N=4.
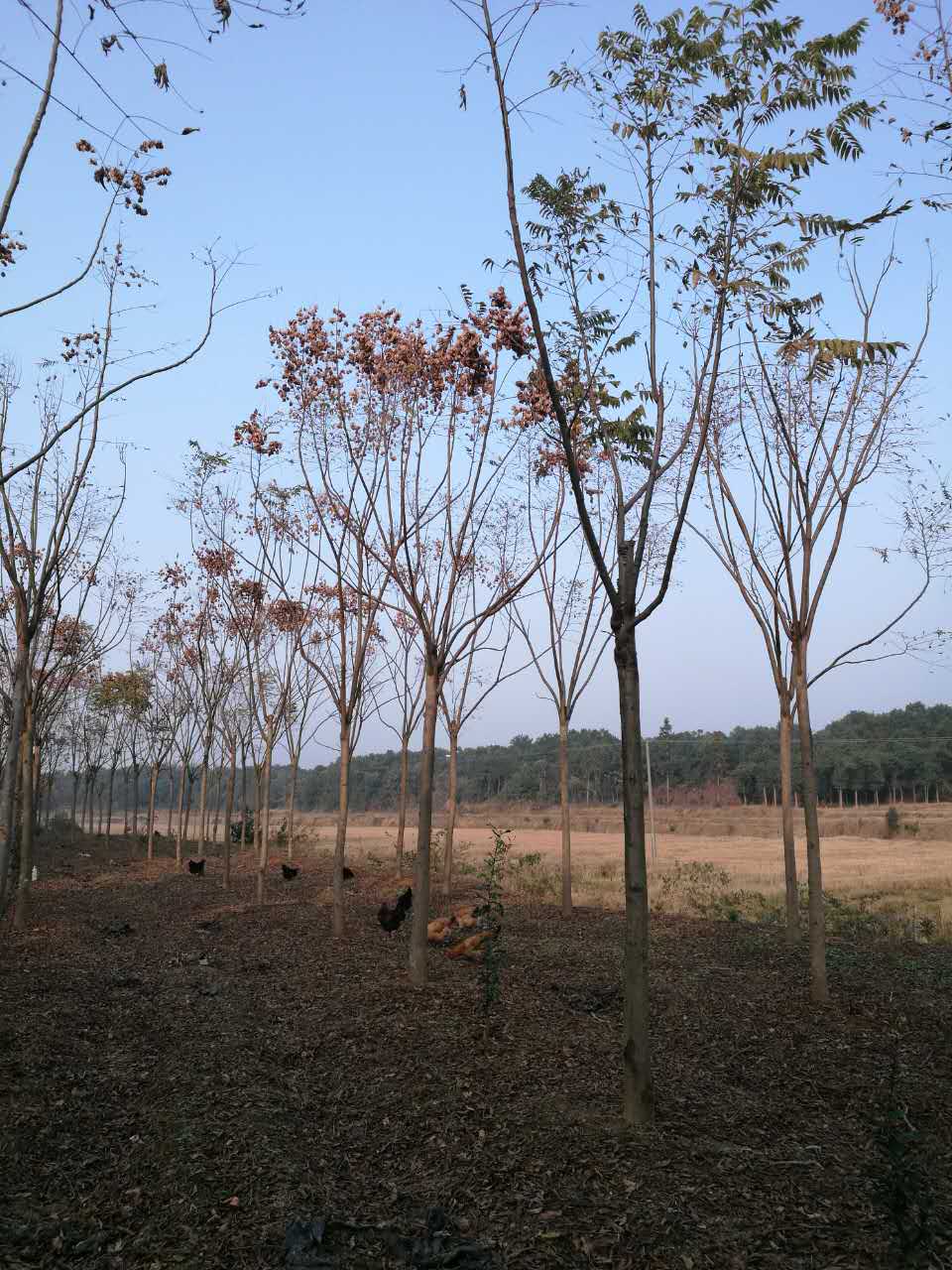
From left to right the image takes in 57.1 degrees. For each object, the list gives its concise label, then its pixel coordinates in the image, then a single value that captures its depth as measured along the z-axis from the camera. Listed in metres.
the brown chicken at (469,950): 10.05
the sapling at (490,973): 7.12
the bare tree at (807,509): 8.14
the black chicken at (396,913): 11.83
